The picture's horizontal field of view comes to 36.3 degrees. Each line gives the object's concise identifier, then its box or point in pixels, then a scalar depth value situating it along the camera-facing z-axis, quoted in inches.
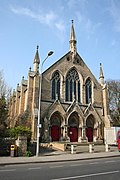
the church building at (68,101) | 1122.7
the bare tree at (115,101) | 1753.2
